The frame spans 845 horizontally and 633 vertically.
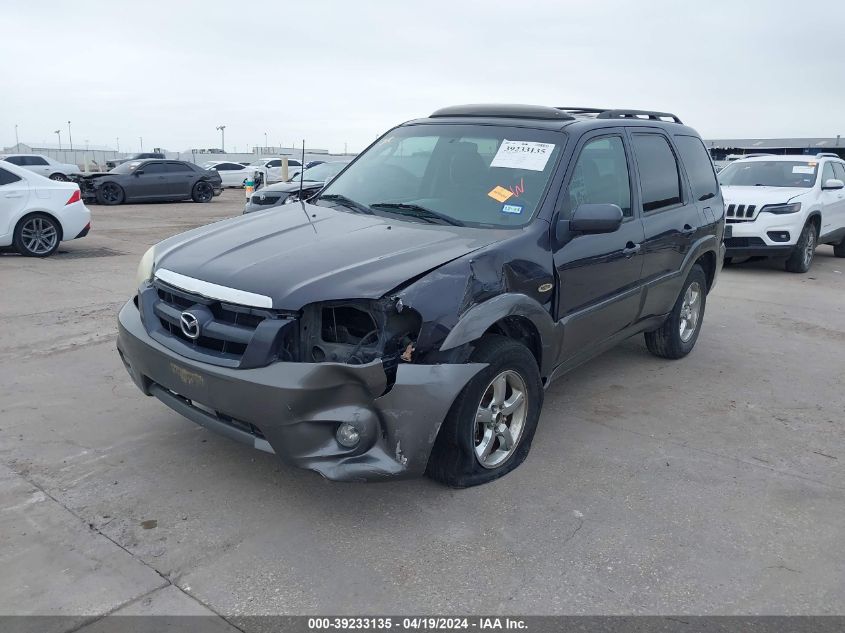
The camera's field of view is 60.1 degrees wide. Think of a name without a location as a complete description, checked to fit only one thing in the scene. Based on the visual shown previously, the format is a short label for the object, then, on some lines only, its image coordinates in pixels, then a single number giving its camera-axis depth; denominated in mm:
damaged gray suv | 3156
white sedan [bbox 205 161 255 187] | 36938
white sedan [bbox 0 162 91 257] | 10078
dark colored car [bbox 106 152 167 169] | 37434
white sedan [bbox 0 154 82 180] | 27531
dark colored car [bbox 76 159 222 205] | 21453
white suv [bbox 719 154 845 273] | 10633
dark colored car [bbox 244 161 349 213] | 12742
